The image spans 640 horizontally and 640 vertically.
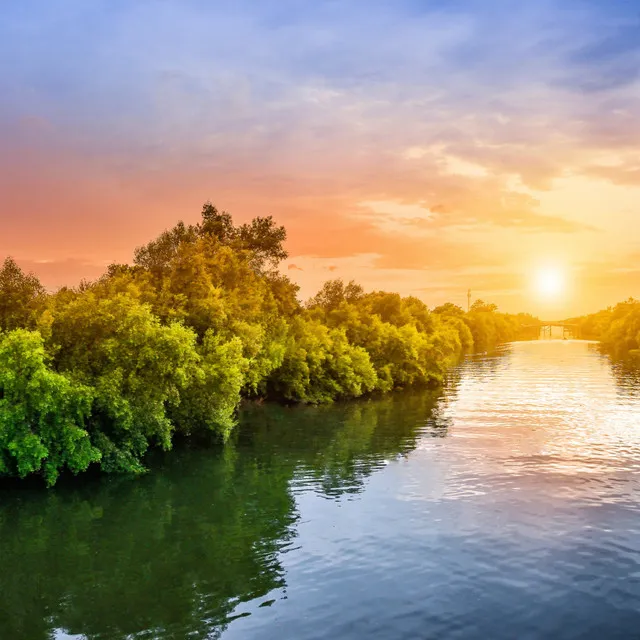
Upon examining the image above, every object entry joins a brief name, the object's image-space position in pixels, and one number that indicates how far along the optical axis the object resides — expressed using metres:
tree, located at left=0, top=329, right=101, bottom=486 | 37.31
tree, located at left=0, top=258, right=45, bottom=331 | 44.88
